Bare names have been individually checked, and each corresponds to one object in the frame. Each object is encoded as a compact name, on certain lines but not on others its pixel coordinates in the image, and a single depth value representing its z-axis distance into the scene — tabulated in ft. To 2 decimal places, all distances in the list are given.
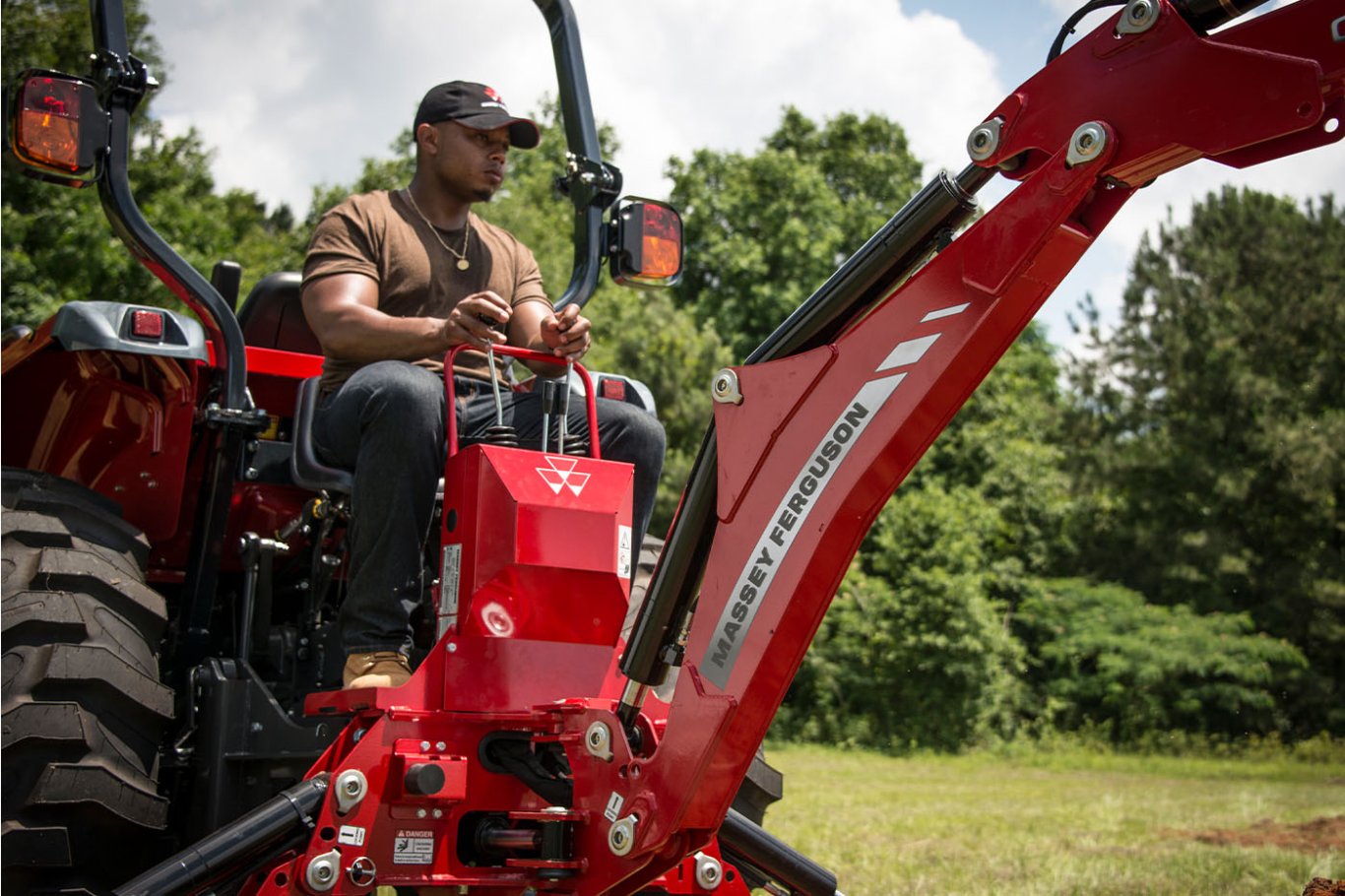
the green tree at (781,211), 91.63
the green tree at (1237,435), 66.54
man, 10.39
